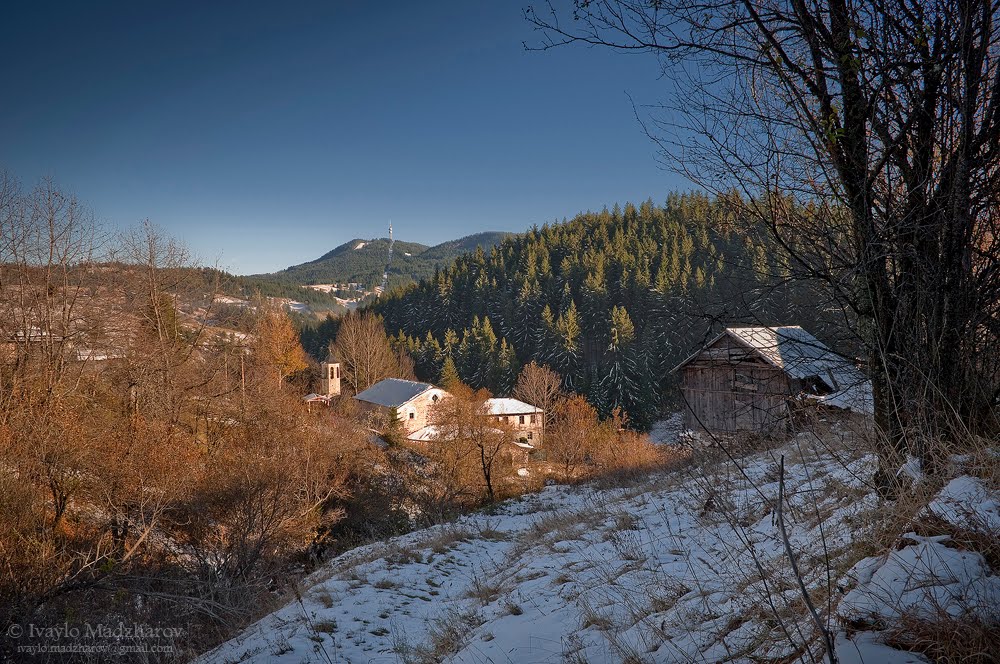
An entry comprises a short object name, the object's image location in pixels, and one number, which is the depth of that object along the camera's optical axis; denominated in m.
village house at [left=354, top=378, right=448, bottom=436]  37.22
